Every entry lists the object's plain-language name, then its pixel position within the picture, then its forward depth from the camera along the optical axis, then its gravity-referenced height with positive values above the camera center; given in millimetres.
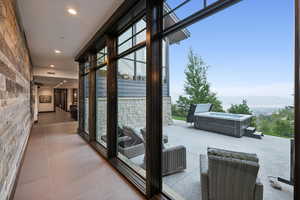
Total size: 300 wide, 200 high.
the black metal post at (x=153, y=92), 1992 +94
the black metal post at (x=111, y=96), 3162 +57
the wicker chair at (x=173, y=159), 2365 -1064
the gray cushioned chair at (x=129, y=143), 3117 -1019
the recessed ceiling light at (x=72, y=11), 2605 +1653
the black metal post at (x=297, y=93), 884 +34
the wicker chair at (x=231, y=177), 1473 -867
